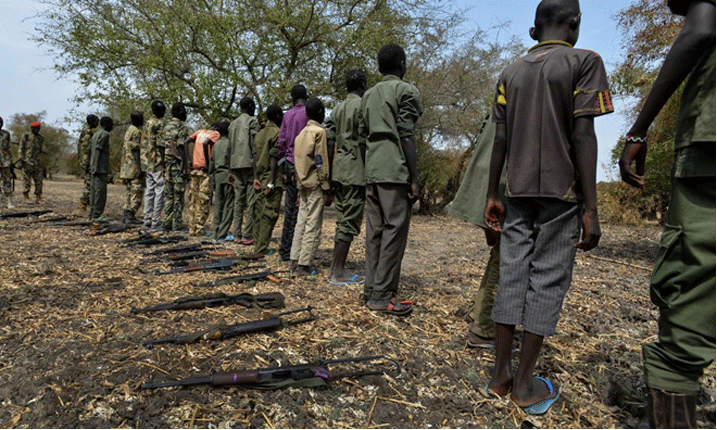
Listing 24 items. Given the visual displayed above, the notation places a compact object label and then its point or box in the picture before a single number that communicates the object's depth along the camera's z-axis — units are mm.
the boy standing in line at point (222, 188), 6938
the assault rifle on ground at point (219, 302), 3346
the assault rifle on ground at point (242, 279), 4121
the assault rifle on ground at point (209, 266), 4664
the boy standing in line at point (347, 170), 4023
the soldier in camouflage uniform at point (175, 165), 7172
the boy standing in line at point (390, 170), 3338
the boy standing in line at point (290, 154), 5129
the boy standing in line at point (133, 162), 7852
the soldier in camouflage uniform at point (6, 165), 9945
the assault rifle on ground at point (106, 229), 7023
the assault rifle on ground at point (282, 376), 2150
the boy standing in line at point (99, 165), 8195
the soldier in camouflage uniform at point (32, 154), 10555
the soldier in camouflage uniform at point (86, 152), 9375
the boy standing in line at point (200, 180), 7363
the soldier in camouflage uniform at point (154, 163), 7285
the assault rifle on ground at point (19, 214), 8253
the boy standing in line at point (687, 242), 1604
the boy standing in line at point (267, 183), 5539
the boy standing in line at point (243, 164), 6270
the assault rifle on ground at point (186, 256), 5203
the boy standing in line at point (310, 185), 4465
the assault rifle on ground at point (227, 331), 2684
